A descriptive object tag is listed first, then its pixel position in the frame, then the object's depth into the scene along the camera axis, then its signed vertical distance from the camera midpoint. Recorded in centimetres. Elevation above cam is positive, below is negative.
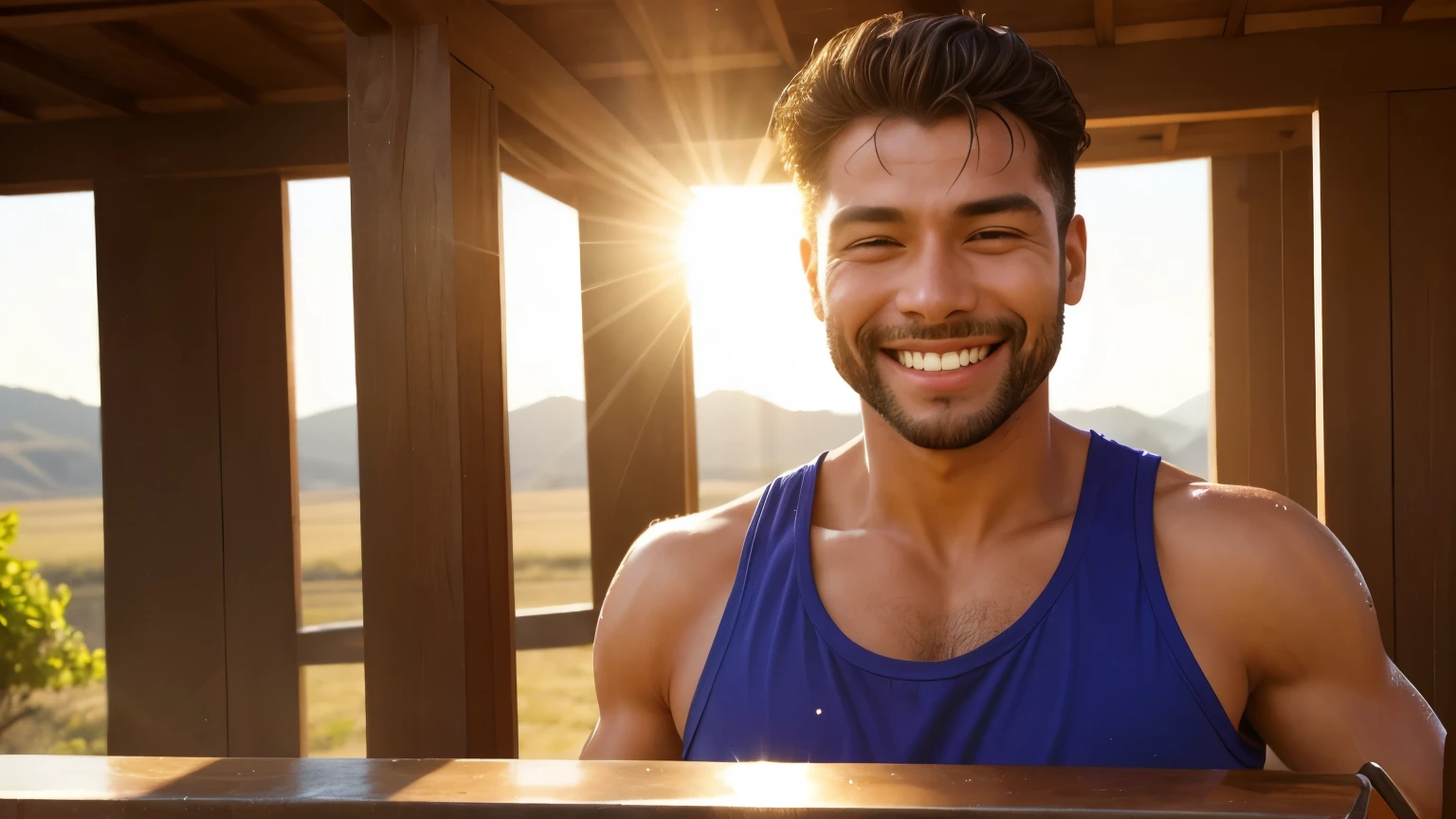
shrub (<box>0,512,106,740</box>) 510 -98
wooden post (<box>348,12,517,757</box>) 240 +5
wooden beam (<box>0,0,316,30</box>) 300 +106
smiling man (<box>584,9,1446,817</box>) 159 -24
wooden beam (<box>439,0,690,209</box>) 262 +85
